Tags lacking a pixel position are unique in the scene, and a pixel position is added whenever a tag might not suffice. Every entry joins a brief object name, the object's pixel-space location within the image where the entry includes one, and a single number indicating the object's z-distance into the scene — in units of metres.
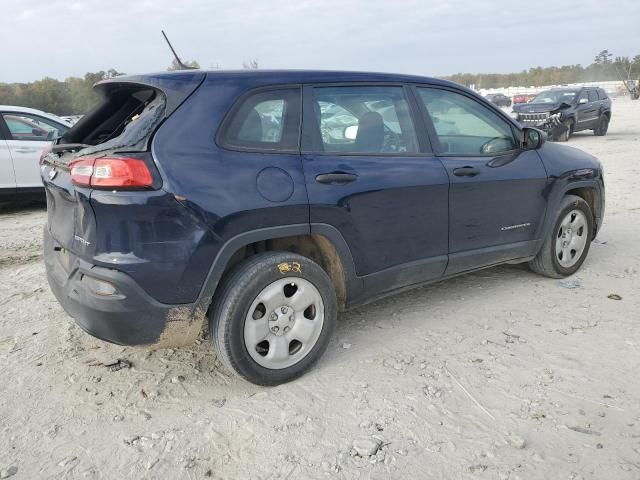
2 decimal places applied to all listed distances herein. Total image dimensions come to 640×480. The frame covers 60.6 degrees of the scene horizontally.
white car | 7.61
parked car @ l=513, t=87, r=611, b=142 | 17.08
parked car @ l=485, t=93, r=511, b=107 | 42.12
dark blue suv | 2.66
